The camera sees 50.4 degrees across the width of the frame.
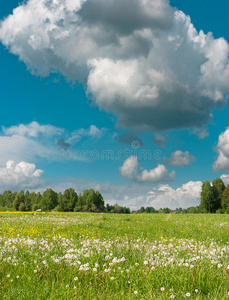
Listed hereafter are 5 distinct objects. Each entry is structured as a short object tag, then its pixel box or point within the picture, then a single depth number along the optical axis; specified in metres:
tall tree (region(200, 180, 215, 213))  89.83
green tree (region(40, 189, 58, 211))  101.26
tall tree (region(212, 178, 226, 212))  90.81
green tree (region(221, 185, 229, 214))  79.66
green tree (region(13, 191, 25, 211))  111.00
